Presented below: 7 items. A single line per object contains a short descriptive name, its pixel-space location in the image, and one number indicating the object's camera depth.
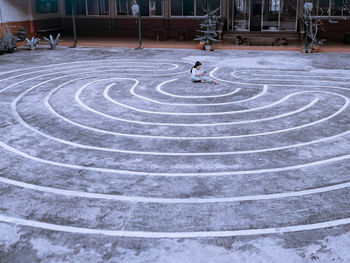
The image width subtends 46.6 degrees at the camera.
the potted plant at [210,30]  20.12
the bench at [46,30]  23.80
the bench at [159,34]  24.20
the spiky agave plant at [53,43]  20.56
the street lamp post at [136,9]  19.61
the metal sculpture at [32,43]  20.34
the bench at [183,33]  24.31
